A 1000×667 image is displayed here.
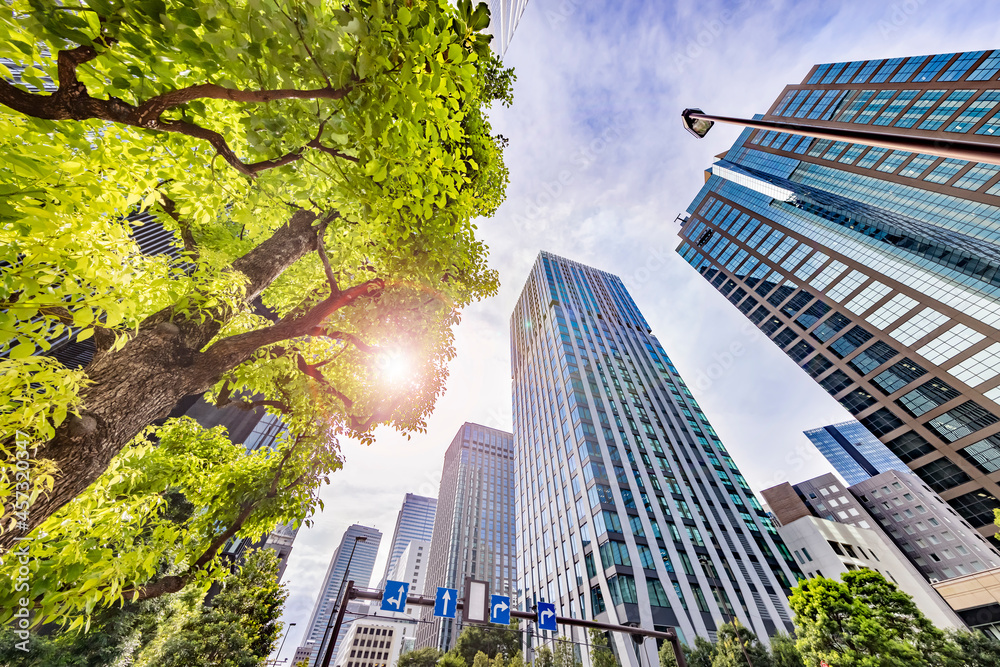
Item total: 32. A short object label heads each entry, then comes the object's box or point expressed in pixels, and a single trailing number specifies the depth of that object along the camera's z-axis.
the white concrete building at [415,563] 131.45
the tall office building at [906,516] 51.56
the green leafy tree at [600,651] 28.48
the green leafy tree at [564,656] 31.33
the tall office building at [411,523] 162.25
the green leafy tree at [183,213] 2.28
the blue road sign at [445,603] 10.81
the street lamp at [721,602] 33.00
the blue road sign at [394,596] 10.30
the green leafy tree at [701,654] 26.30
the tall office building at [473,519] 84.06
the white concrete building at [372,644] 85.88
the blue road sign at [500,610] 10.97
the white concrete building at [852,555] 43.59
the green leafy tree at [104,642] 10.81
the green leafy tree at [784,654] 23.62
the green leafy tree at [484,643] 40.22
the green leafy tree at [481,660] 34.66
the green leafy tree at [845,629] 19.14
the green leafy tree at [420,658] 39.88
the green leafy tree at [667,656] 25.15
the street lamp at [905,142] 2.68
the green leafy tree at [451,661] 34.31
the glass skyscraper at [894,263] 33.69
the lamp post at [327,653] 9.90
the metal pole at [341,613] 10.57
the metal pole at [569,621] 10.84
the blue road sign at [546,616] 11.59
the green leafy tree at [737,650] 23.06
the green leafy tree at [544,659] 30.25
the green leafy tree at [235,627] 13.99
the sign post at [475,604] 10.84
